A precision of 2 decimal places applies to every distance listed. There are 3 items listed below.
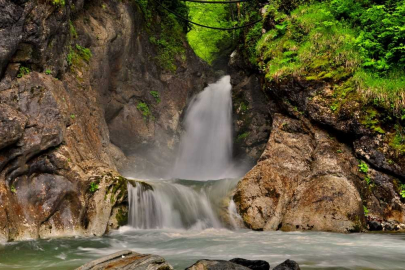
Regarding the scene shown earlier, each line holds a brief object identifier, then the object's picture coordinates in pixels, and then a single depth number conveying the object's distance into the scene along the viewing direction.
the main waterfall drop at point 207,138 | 16.41
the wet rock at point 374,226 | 8.39
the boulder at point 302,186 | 8.61
